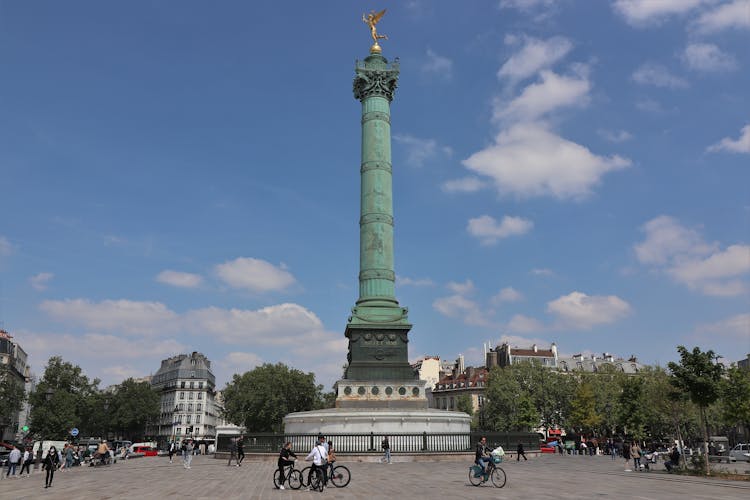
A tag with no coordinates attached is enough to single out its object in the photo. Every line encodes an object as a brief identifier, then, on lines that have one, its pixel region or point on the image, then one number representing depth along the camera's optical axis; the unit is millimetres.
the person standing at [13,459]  28016
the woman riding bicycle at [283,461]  18750
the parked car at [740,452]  42750
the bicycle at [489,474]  19048
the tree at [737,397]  48812
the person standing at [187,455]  30231
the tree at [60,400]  66062
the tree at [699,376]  24734
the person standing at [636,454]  27234
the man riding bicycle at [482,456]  19266
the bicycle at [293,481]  18895
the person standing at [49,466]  21469
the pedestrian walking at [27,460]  29412
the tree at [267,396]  72938
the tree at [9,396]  62131
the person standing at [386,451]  29906
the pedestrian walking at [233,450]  31700
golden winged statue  48656
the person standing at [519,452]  33994
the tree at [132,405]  97000
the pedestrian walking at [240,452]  30355
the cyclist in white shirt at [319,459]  18219
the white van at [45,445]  46775
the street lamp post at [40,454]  32494
